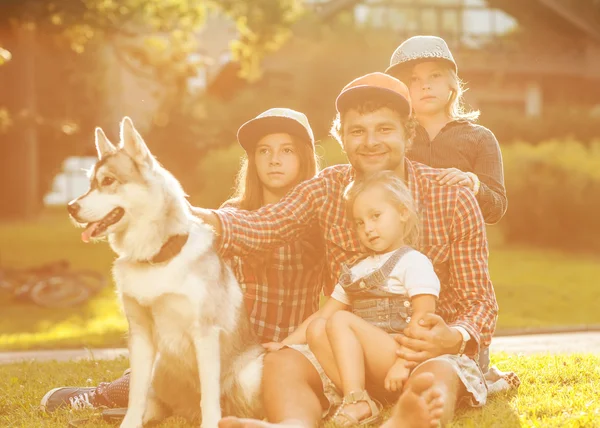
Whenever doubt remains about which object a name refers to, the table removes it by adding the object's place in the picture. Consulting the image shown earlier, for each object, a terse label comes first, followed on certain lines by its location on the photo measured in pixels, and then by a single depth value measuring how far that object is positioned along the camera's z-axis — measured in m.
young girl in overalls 4.11
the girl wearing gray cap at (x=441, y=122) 5.46
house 24.23
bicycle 13.24
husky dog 4.04
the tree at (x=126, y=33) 13.48
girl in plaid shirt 5.10
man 4.20
